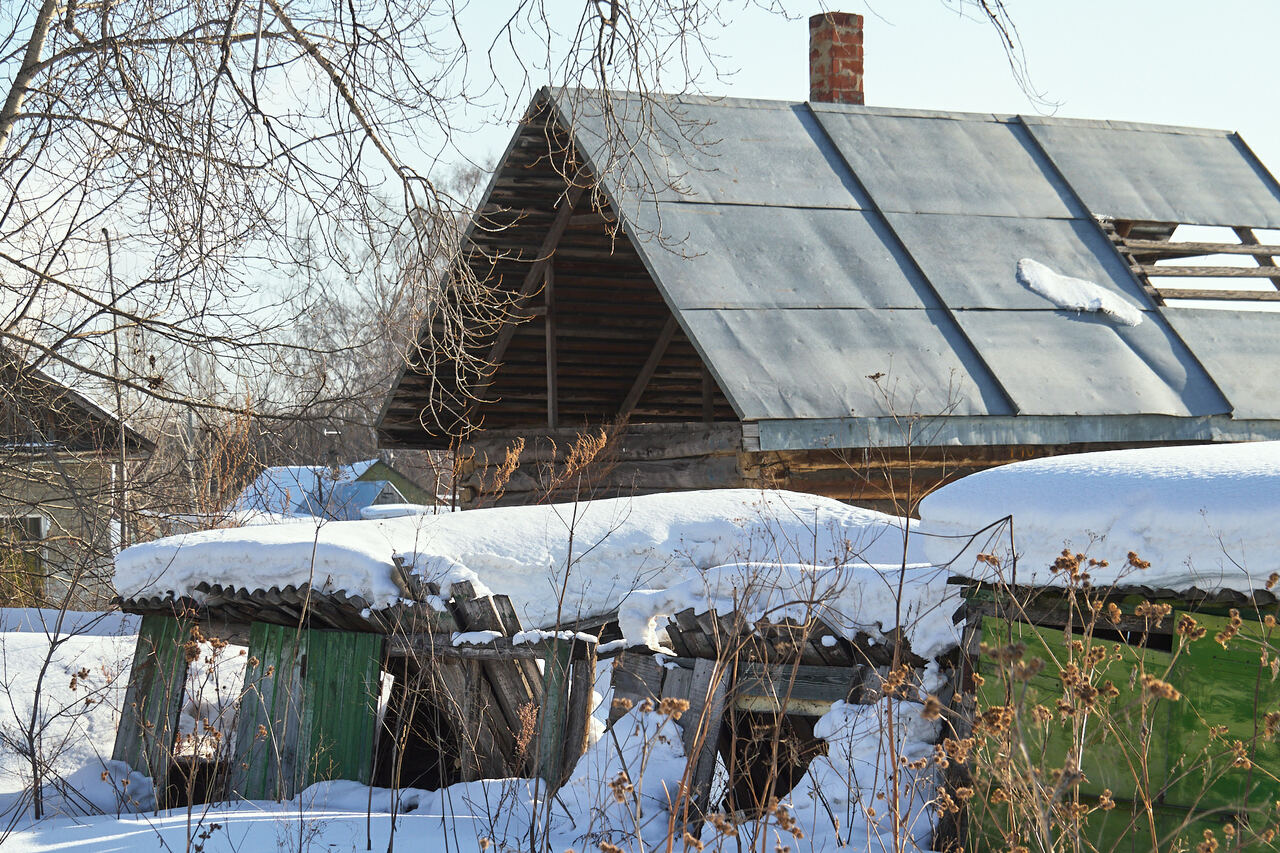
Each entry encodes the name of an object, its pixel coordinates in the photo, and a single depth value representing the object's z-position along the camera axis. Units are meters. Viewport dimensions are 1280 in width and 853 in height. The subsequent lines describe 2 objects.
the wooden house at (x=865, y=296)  18.05
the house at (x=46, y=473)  20.12
